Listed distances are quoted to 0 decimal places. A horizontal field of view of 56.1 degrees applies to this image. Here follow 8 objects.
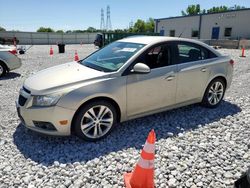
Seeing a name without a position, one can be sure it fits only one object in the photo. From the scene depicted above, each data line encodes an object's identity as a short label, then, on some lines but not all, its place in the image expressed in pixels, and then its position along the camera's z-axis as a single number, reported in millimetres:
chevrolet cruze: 3457
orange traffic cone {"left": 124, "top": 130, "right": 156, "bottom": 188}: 2545
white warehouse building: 30922
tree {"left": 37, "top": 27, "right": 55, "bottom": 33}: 80688
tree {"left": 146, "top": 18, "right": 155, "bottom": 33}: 82062
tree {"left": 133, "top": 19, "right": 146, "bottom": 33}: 83688
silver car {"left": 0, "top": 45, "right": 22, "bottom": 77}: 8523
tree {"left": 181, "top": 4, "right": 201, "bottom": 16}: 76562
